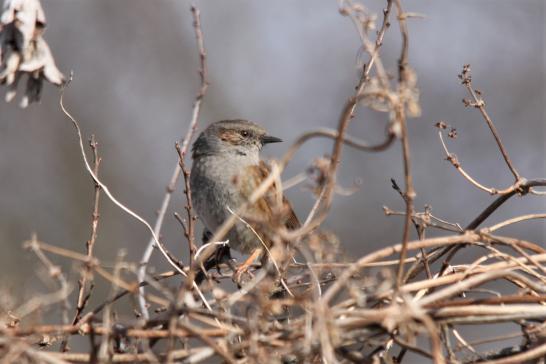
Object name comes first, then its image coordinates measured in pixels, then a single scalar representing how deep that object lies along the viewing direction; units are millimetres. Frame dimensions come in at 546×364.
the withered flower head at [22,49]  4539
